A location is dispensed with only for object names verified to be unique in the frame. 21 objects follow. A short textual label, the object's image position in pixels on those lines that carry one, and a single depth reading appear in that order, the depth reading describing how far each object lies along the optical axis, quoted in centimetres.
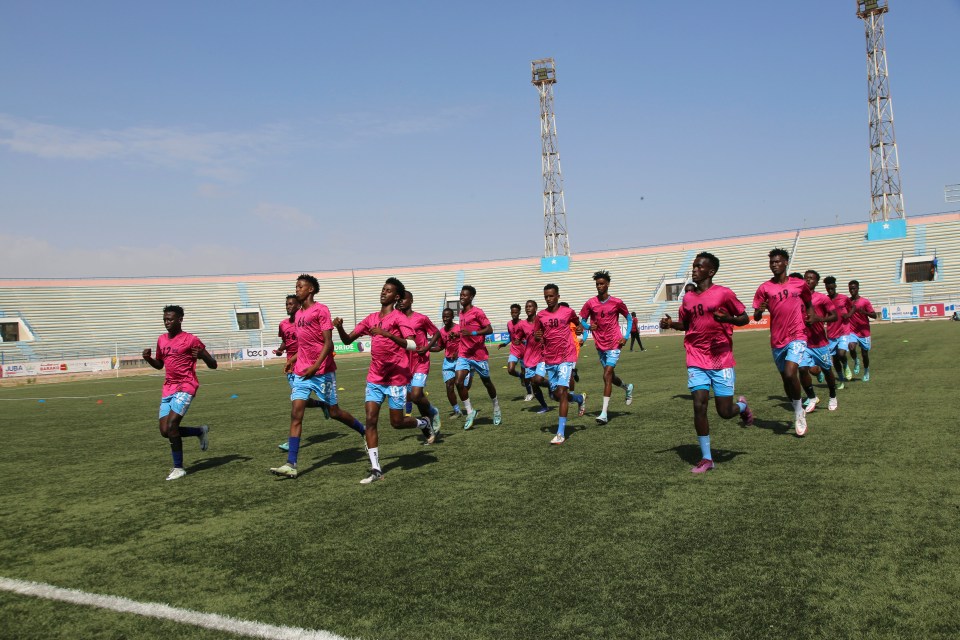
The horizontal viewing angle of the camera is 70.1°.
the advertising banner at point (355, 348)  4630
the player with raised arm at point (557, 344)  954
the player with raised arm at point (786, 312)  945
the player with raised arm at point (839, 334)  1359
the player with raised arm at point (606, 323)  1163
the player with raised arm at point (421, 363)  891
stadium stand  5153
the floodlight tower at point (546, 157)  6381
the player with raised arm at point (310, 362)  801
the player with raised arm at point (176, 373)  834
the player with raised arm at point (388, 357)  793
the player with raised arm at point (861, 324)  1443
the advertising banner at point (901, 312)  4722
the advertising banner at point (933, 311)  4662
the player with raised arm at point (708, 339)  738
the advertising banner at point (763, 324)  4691
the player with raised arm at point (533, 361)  1132
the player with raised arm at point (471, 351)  1185
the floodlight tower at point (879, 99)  5569
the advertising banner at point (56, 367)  3662
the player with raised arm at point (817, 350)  1053
